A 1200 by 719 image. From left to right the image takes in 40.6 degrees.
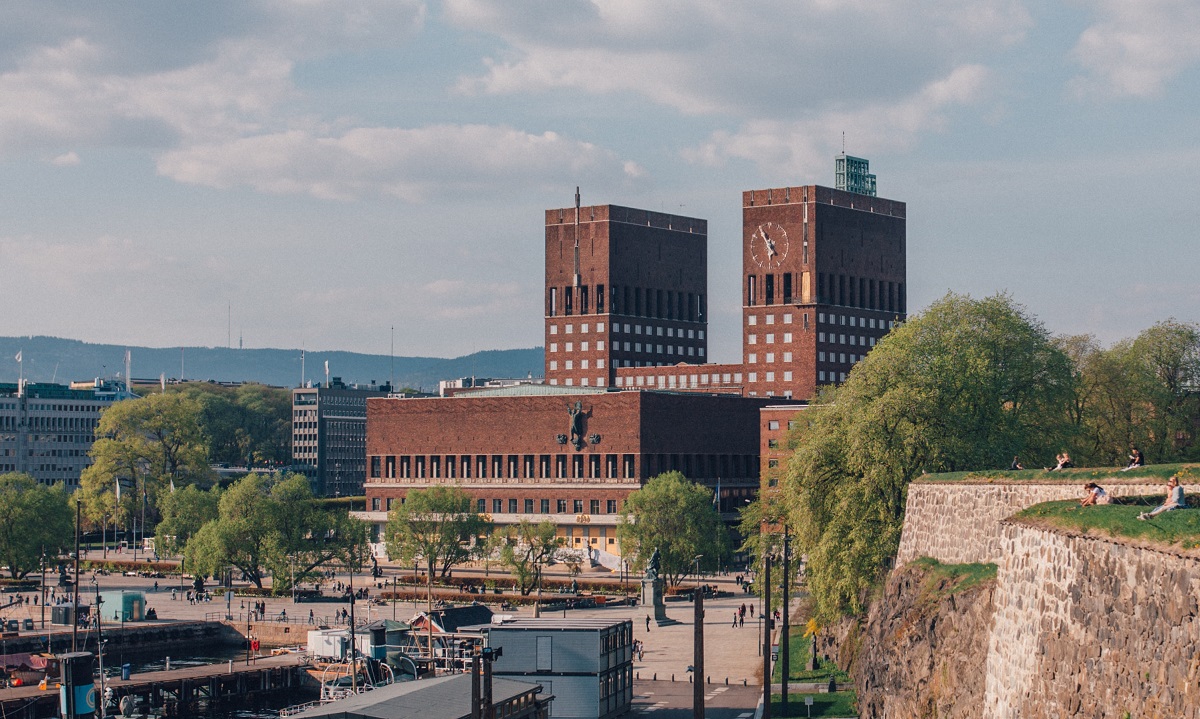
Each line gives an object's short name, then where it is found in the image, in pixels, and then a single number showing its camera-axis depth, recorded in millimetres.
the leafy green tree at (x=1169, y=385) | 106875
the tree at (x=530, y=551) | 148625
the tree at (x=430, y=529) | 155375
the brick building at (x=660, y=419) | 177750
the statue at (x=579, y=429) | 181625
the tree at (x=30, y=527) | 156625
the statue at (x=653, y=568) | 132500
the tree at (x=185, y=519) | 165250
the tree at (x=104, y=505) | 195375
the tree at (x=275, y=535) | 149125
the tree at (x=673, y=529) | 144375
